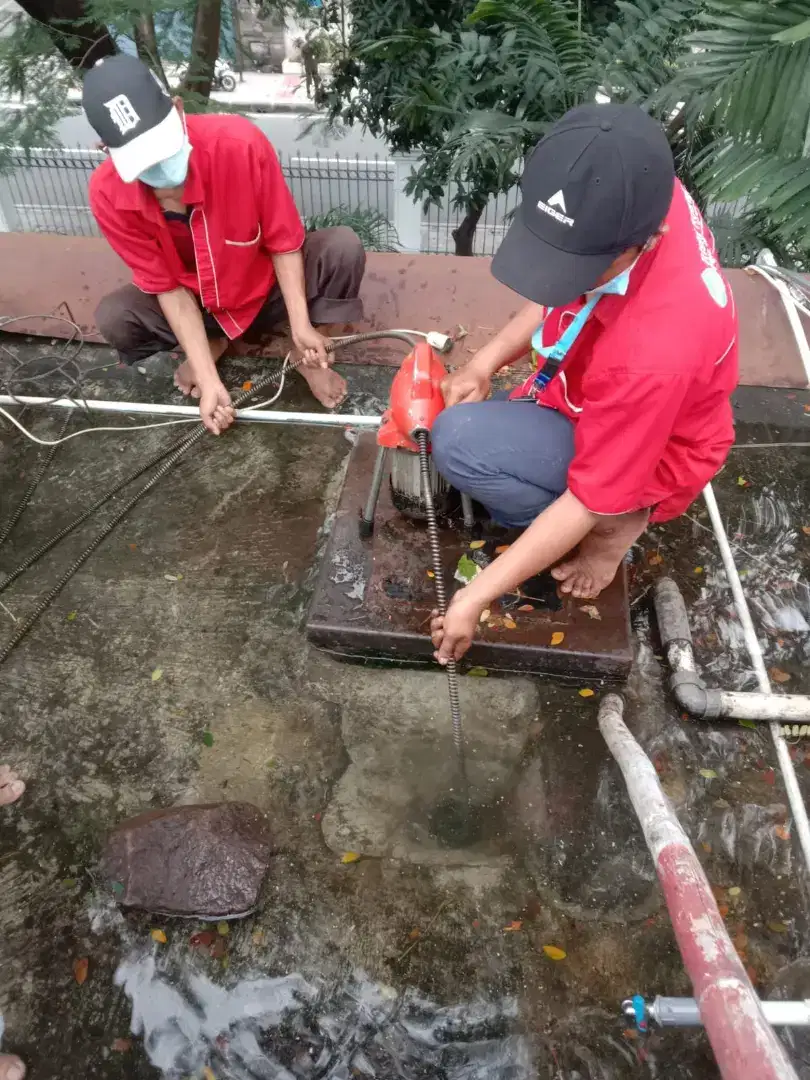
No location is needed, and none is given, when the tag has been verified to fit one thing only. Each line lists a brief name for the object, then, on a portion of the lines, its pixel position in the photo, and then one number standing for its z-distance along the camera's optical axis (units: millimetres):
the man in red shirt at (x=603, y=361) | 1281
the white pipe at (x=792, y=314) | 2937
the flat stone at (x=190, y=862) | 1656
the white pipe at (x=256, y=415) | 2619
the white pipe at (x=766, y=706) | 1908
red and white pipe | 982
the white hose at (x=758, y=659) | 1733
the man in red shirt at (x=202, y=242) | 2076
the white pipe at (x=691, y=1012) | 1255
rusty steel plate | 2047
